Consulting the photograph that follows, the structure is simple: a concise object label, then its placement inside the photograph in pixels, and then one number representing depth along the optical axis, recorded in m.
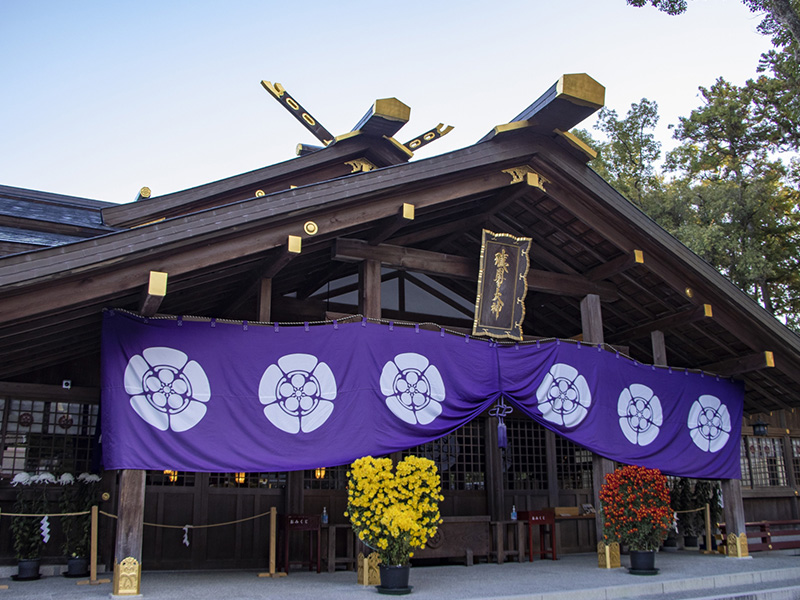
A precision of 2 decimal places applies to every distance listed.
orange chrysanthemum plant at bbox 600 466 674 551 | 9.06
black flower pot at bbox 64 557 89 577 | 8.68
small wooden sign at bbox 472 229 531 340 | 9.87
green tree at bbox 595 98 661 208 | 25.56
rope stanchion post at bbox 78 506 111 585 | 7.81
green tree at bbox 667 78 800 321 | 21.06
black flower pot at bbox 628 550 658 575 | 9.01
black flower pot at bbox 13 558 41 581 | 8.48
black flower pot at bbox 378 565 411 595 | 7.30
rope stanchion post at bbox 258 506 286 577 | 8.61
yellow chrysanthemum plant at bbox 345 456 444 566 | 7.43
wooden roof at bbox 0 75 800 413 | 7.12
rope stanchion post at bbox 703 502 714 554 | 12.17
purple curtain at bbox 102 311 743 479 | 7.49
